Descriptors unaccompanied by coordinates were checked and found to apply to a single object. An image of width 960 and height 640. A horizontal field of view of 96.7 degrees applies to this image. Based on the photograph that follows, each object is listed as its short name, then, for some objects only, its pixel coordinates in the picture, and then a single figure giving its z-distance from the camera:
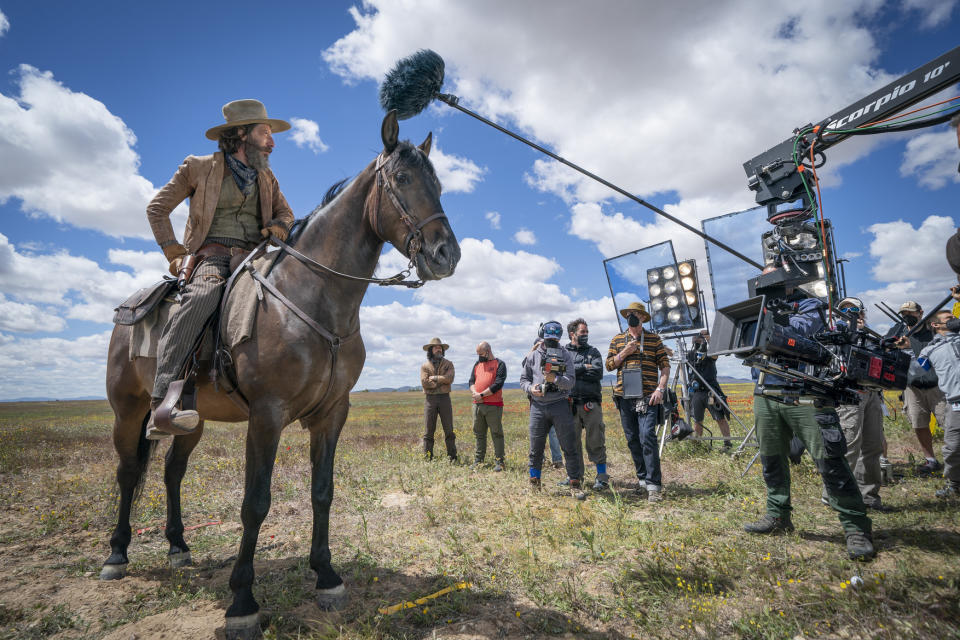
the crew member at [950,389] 5.21
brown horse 3.08
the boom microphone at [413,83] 4.06
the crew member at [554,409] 7.02
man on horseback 3.59
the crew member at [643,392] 6.76
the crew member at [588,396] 7.63
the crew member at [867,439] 5.32
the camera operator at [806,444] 3.96
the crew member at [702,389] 10.02
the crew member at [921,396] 6.65
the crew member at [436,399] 9.75
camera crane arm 3.83
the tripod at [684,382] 9.25
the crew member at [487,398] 9.05
